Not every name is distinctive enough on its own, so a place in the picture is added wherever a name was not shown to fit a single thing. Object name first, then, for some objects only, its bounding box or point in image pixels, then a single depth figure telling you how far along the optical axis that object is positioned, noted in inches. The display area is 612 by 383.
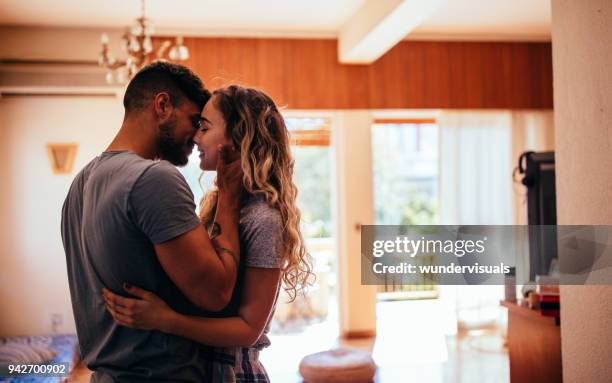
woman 47.4
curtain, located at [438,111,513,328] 222.1
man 44.5
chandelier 134.8
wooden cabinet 103.8
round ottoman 151.3
